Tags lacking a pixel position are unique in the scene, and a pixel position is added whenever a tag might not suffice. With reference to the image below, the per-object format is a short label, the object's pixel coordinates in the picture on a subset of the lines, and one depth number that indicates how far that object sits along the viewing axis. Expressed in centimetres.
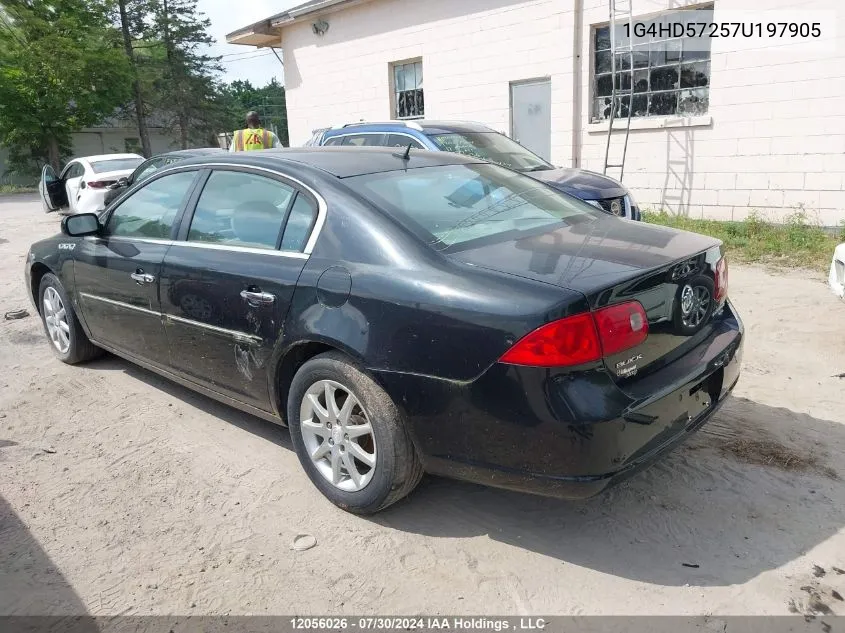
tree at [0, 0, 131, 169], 2908
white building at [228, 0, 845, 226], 851
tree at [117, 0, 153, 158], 3400
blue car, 682
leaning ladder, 962
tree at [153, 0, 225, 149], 3644
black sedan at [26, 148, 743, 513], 243
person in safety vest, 875
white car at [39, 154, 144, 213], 1322
